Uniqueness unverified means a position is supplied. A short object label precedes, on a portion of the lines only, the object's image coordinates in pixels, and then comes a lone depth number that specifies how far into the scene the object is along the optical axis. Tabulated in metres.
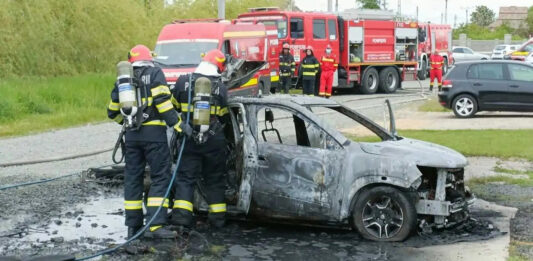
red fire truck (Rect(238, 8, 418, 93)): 26.25
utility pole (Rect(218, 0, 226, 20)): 28.76
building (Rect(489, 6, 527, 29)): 106.62
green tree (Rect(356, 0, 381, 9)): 71.00
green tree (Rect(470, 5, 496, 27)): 126.71
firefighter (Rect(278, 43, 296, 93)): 24.89
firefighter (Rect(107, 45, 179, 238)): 7.50
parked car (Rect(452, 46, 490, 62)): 50.26
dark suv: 18.81
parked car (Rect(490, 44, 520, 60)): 53.08
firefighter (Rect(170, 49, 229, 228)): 7.80
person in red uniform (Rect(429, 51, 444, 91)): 28.30
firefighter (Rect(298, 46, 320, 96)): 23.61
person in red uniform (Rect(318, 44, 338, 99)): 24.70
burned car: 7.60
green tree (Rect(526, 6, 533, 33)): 104.54
